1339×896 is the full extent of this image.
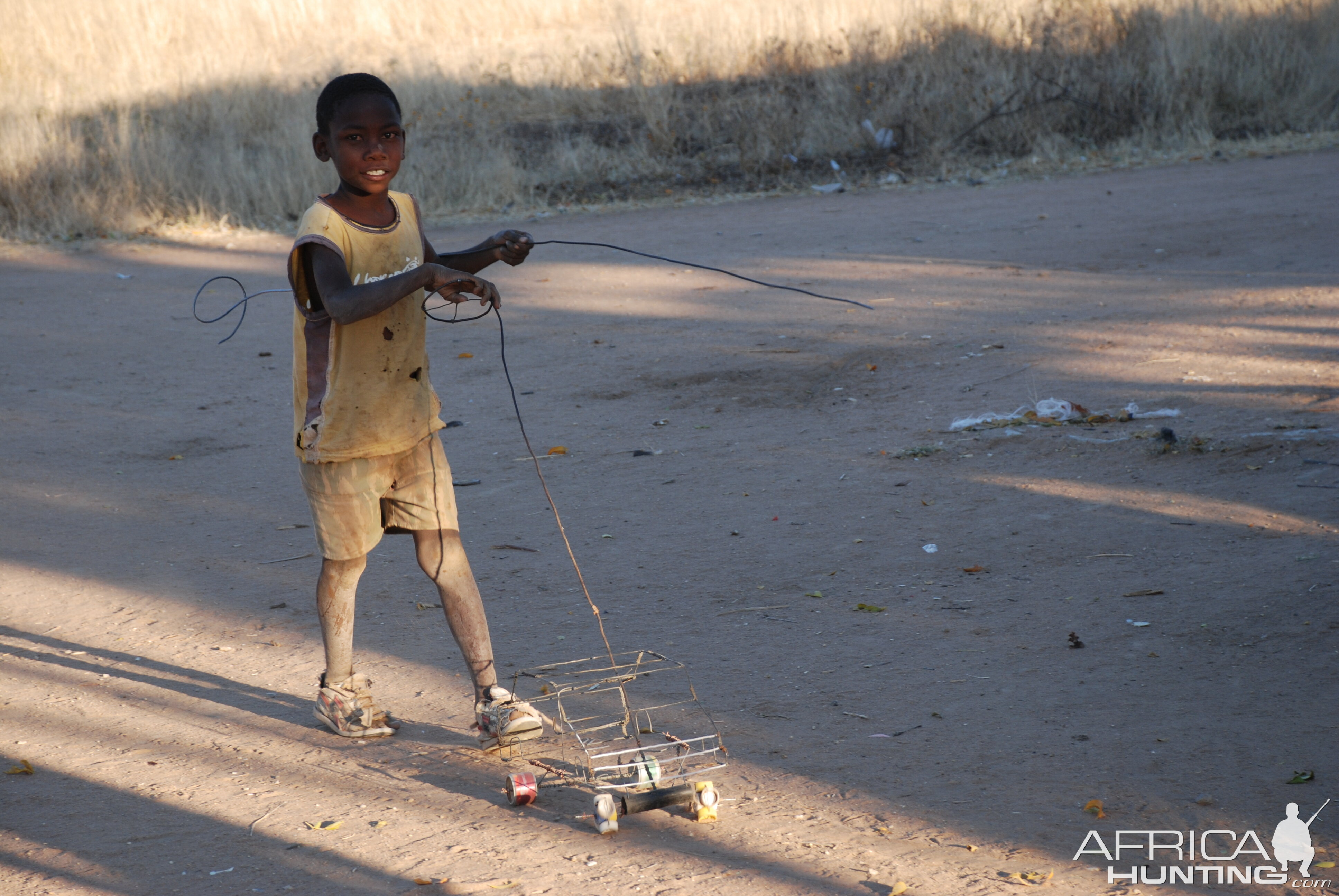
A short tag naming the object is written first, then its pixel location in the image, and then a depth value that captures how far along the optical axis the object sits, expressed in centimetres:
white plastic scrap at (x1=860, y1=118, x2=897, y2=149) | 1537
